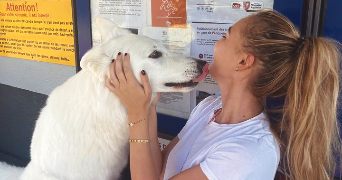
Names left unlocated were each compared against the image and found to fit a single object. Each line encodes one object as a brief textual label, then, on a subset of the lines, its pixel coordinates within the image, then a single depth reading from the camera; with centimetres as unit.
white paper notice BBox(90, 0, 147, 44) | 240
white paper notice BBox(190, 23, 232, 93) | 203
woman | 129
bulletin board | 197
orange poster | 219
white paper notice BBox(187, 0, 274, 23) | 185
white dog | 176
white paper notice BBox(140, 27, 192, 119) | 223
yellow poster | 315
